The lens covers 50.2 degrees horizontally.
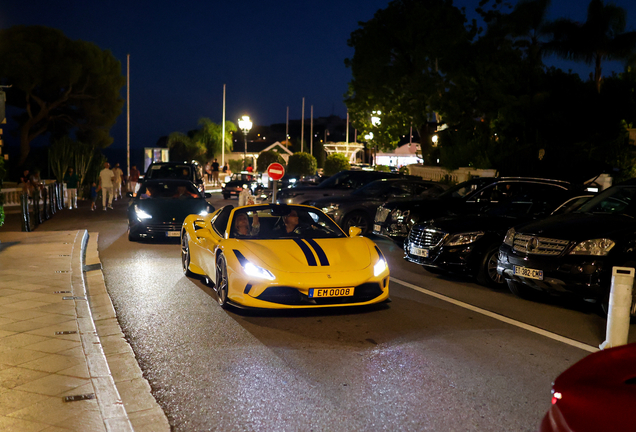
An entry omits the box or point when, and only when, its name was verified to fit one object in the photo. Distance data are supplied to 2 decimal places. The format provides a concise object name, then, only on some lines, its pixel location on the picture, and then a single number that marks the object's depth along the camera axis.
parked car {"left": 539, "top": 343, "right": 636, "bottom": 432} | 2.60
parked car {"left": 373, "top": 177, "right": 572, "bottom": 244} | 13.69
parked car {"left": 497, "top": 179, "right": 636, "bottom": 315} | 7.87
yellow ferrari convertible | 7.62
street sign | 20.89
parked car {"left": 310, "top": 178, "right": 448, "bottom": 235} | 16.92
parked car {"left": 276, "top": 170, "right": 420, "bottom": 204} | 20.52
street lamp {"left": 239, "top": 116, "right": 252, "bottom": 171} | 47.38
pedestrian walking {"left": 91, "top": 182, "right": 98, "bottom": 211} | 28.48
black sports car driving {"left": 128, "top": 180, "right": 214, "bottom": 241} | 14.98
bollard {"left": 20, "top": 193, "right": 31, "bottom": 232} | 16.91
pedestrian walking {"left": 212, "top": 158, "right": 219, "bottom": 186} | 47.89
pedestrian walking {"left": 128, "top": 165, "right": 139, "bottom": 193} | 33.66
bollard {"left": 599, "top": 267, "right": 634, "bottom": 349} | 6.23
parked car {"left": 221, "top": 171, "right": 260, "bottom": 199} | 36.12
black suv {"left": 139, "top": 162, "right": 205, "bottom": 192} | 24.55
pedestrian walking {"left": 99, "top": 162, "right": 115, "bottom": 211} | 24.84
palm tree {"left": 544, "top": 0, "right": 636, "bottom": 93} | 34.22
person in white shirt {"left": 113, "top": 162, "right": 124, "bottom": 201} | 30.78
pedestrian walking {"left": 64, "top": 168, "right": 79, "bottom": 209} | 27.01
